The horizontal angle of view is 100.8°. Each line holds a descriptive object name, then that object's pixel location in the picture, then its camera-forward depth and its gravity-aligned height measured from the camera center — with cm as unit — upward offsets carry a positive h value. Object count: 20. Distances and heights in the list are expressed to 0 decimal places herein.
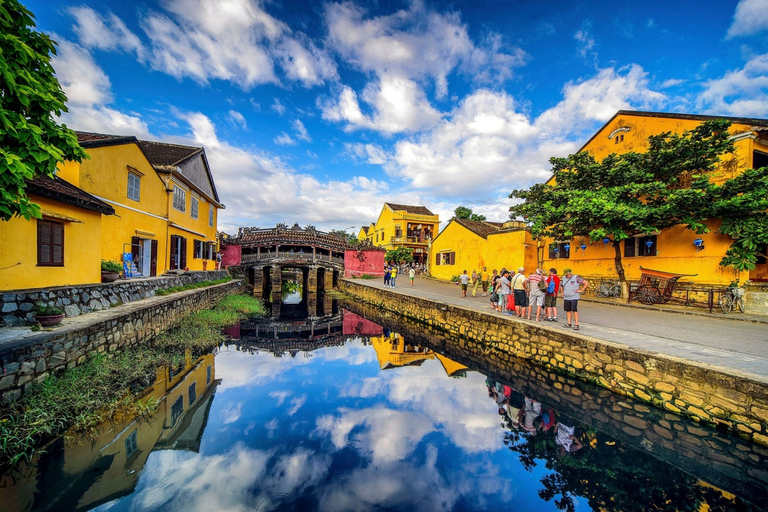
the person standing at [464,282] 1565 -135
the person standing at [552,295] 865 -111
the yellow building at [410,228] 3766 +330
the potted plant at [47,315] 562 -114
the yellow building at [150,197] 1007 +219
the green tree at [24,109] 322 +165
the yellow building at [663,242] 1080 +62
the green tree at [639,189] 1040 +242
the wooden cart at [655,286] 1172 -110
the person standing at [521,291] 932 -104
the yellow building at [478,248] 1744 +45
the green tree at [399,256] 3331 -13
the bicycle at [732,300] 1005 -136
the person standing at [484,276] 1922 -125
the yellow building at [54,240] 619 +25
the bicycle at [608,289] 1373 -144
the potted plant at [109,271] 894 -54
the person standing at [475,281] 1622 -133
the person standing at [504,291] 1055 -118
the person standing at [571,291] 771 -86
